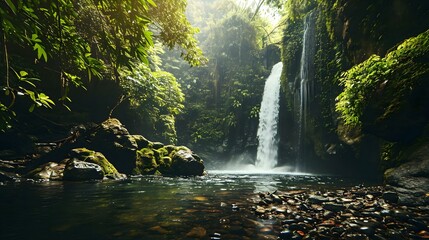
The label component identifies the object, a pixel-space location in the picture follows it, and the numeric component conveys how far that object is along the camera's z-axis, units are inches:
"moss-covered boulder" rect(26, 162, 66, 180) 390.0
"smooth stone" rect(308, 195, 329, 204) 223.3
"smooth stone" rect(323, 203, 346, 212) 192.9
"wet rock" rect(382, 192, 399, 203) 212.8
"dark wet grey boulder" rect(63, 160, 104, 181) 389.7
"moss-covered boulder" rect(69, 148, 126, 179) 443.9
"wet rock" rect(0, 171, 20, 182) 359.9
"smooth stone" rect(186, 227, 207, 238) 145.7
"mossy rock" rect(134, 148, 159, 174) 548.1
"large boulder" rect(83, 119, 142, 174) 524.7
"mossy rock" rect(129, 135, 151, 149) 608.8
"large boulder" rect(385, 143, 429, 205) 210.4
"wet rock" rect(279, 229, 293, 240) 145.3
